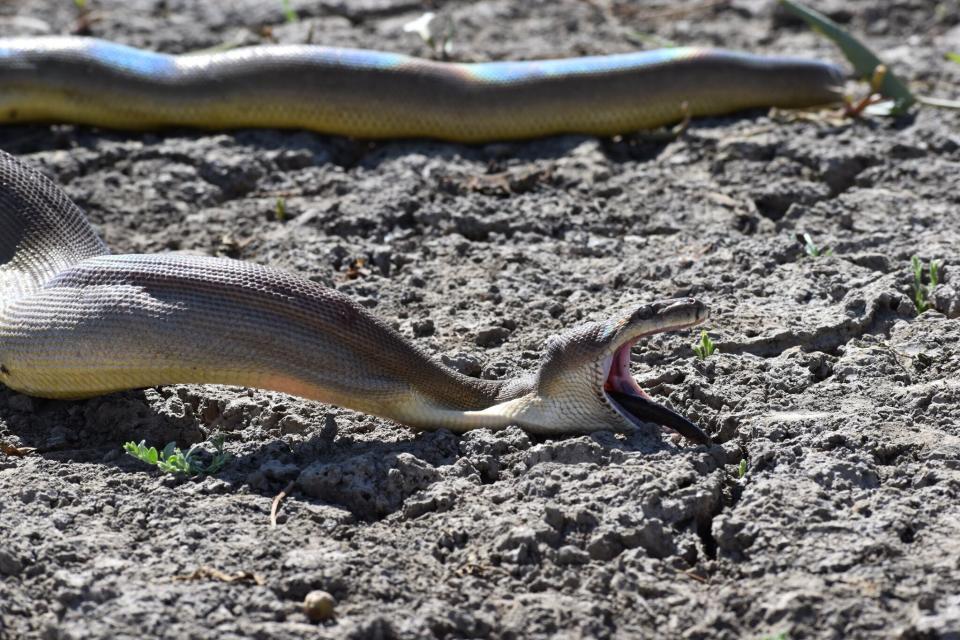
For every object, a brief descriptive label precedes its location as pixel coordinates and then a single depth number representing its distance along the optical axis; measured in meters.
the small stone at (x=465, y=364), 9.40
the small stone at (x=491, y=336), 9.84
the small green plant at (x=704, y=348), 9.27
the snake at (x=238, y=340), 8.34
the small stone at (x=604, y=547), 7.05
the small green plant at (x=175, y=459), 8.00
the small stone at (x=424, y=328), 10.02
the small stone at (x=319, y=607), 6.59
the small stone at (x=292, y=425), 8.73
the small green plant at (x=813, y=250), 10.77
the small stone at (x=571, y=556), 7.00
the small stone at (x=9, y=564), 6.97
